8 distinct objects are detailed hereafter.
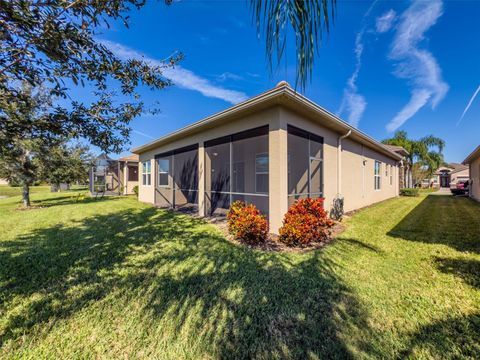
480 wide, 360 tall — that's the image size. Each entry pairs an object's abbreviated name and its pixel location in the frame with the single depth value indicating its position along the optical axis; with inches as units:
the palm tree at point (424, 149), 1098.7
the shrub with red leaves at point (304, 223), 190.2
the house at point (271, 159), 221.6
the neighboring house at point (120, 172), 708.0
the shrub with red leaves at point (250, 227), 199.9
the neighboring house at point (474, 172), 526.9
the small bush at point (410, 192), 720.3
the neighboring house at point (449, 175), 1520.7
